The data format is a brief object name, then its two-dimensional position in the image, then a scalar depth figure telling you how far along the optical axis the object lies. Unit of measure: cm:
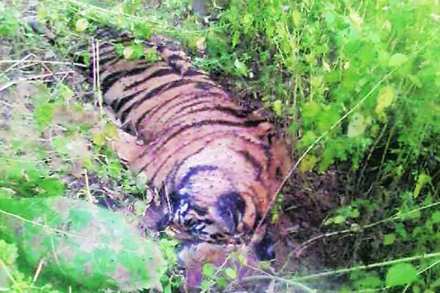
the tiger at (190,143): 214
